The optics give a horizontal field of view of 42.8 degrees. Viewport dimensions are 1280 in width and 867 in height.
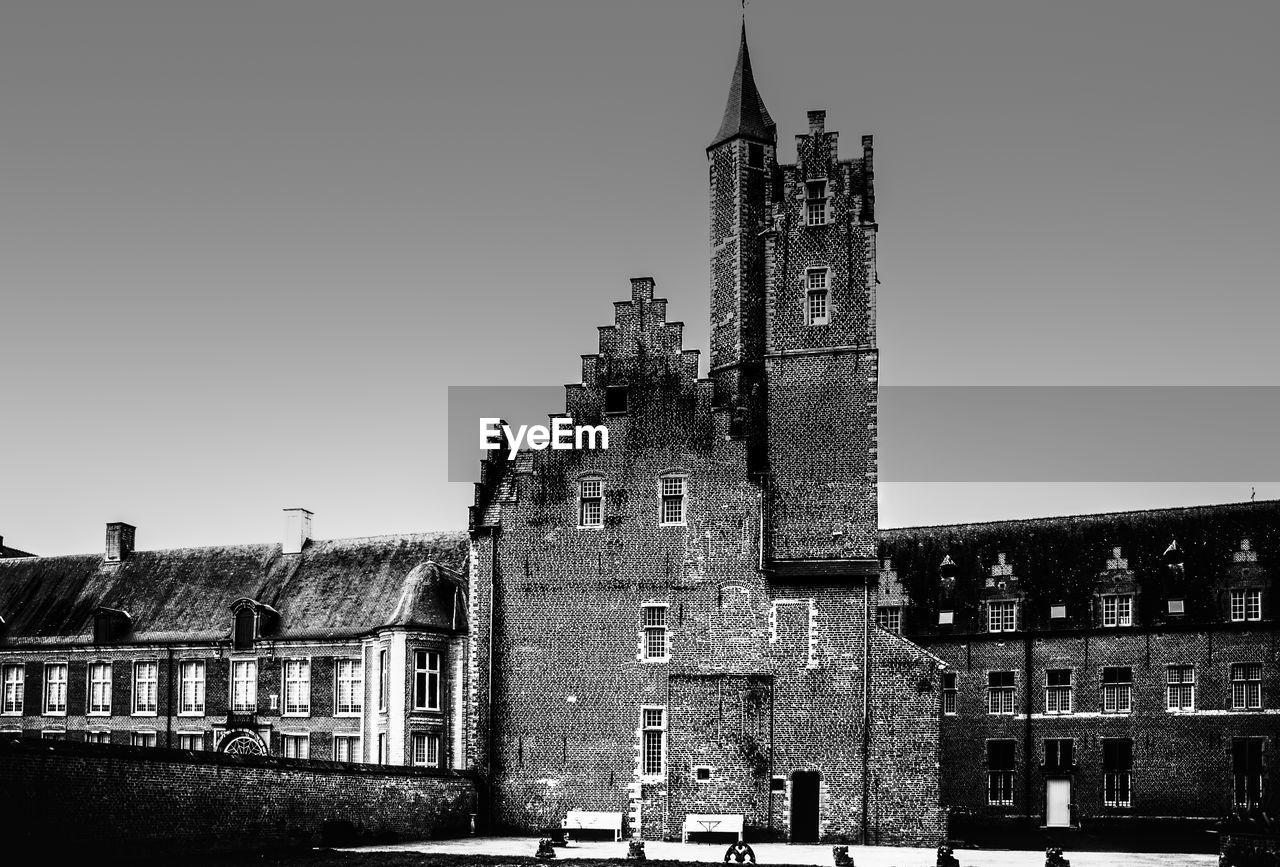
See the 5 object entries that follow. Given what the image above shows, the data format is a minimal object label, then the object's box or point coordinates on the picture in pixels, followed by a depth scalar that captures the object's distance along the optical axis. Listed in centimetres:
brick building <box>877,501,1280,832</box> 5928
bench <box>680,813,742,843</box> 4741
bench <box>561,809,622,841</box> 4922
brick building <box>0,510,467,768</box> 5297
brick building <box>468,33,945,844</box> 4816
